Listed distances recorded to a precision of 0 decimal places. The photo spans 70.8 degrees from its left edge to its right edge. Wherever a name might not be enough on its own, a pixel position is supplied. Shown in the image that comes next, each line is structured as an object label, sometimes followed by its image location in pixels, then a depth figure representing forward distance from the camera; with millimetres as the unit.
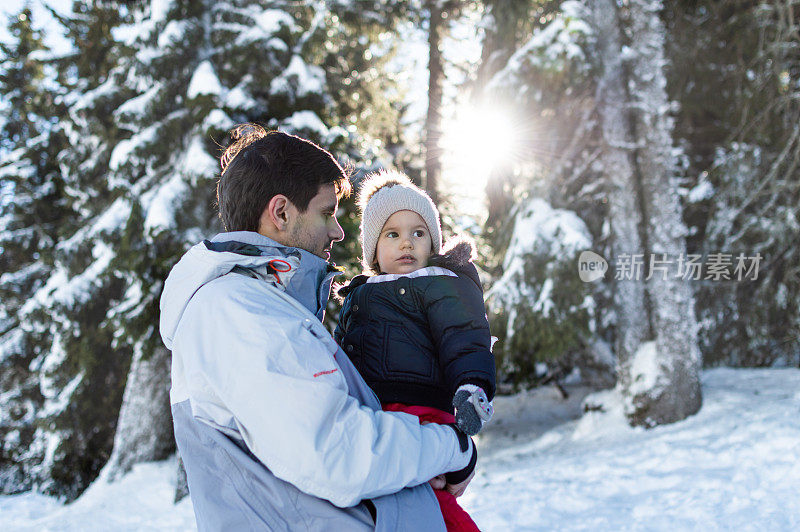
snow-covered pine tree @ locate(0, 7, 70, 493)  12438
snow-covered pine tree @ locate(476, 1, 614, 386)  7730
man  1328
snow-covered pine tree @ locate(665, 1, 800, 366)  8039
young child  1830
